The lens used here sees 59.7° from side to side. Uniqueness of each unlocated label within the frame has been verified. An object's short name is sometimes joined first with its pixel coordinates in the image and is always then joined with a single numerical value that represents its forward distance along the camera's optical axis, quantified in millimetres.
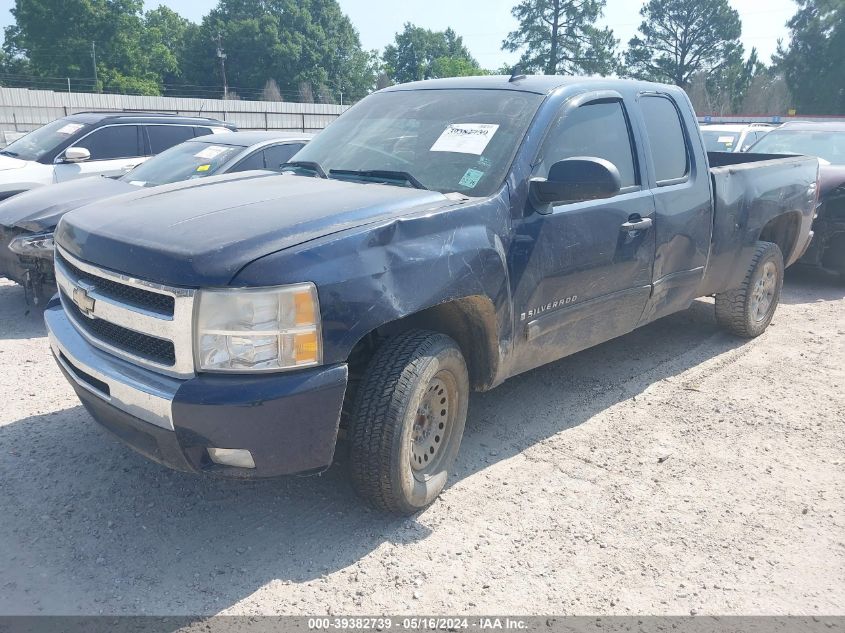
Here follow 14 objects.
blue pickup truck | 2660
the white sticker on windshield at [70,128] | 8703
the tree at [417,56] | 101375
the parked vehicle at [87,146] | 8180
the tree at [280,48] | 79938
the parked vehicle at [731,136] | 11508
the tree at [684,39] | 72750
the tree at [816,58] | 58469
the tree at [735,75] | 66312
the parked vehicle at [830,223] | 7766
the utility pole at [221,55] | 78500
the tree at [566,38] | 72500
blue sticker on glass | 3557
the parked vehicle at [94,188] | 5773
